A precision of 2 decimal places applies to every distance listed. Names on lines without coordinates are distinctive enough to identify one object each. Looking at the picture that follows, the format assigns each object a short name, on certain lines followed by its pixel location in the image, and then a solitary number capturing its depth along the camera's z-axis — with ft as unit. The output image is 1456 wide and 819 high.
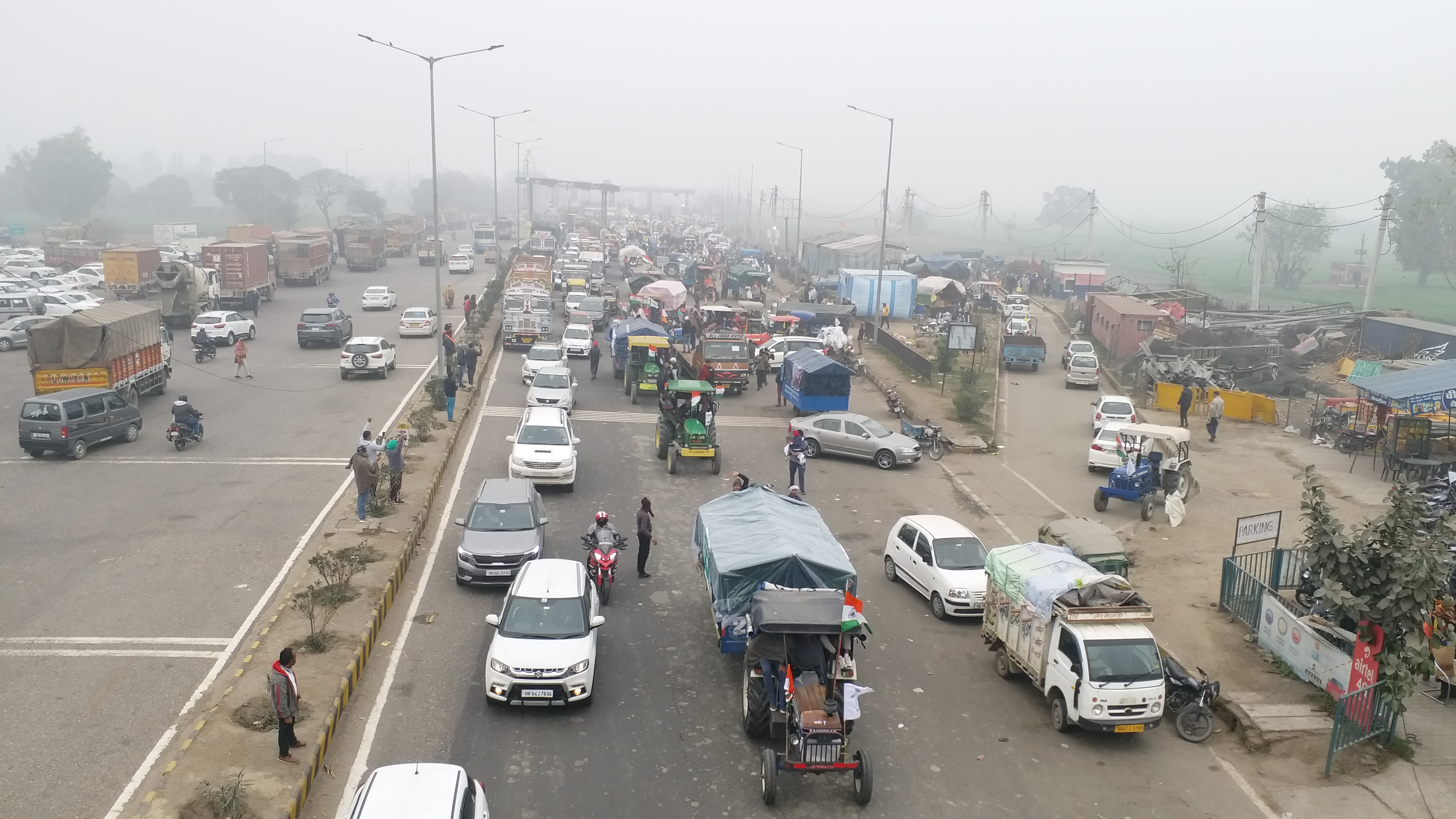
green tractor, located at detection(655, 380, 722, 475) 81.82
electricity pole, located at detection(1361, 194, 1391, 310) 156.97
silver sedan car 86.89
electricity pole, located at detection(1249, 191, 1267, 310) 172.65
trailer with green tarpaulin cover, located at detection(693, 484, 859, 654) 42.78
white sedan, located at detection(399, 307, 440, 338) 146.41
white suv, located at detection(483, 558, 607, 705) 40.60
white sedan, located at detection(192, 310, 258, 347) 134.31
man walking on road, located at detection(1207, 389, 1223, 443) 96.12
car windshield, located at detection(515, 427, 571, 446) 74.79
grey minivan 76.59
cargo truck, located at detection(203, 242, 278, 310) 167.63
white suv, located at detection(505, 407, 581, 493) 72.28
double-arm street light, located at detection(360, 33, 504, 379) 105.81
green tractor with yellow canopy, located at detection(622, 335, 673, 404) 110.11
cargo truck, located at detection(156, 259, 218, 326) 145.07
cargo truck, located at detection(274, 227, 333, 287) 210.79
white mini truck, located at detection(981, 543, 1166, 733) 40.19
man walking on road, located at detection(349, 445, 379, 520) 63.05
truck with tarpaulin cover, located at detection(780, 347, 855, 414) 100.53
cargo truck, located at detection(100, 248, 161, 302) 169.99
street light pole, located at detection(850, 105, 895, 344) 146.41
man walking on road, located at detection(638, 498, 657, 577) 57.16
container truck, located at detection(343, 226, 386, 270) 258.37
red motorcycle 53.26
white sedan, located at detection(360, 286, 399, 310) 175.11
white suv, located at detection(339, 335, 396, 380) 113.09
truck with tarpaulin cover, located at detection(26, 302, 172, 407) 87.40
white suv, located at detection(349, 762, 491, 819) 27.30
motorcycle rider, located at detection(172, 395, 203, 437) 81.56
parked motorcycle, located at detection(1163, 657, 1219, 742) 41.88
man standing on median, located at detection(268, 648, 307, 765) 34.94
